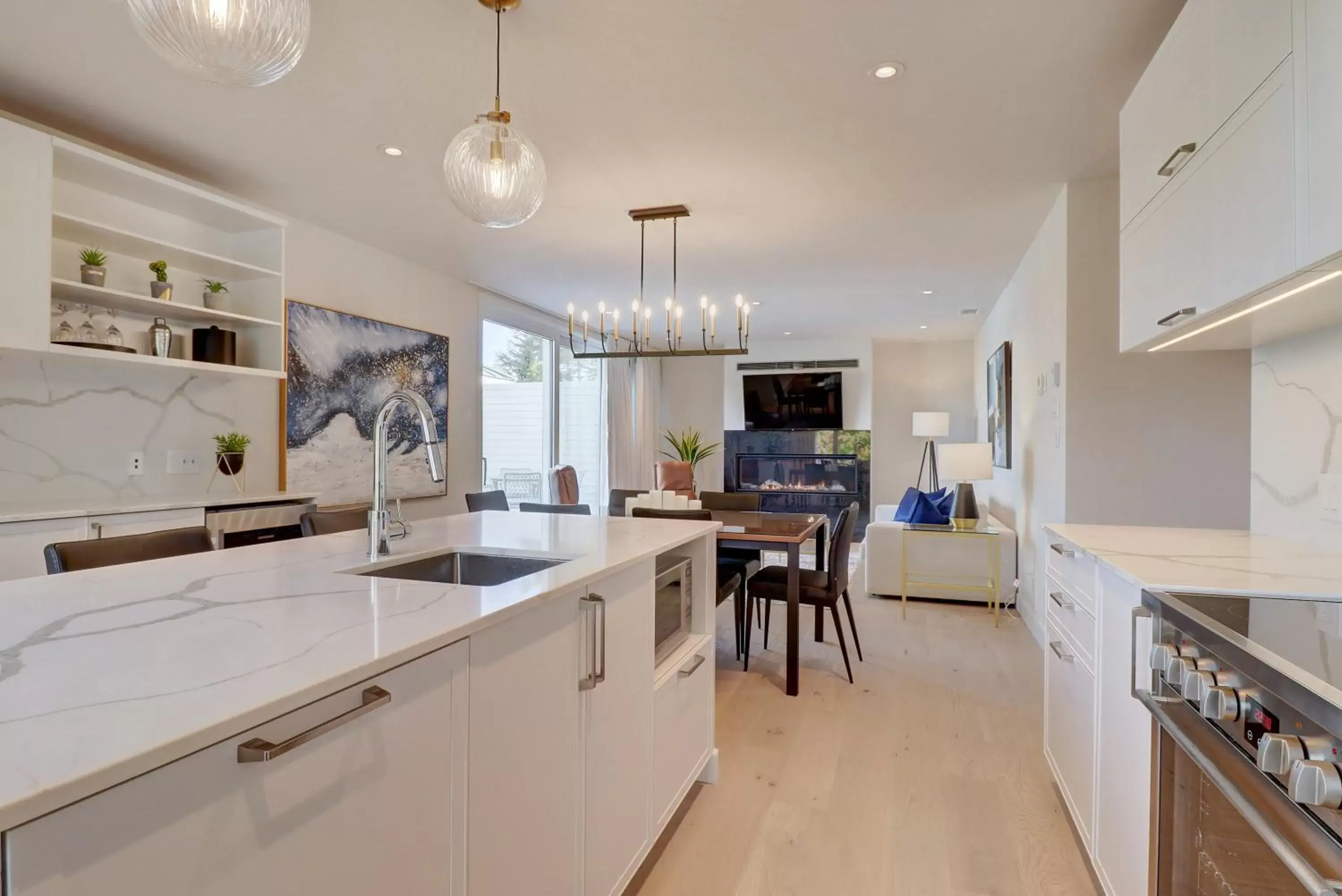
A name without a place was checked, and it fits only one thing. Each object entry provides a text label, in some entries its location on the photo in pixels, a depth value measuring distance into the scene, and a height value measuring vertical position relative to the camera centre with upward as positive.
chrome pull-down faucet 1.58 -0.04
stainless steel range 0.77 -0.41
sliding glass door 5.79 +0.28
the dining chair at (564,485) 5.54 -0.34
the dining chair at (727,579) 3.15 -0.68
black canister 3.09 +0.45
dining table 3.06 -0.44
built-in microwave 1.89 -0.48
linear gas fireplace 8.23 -0.36
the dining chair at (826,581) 3.23 -0.68
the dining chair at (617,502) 4.05 -0.35
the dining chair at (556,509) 3.50 -0.35
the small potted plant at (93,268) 2.65 +0.69
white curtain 7.77 +0.30
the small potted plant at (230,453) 3.34 -0.05
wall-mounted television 8.20 +0.55
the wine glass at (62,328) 2.70 +0.47
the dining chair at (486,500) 3.84 -0.33
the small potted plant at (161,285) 2.87 +0.68
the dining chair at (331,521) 2.31 -0.28
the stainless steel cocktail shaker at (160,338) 2.90 +0.46
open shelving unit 2.32 +0.83
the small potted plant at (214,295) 3.11 +0.69
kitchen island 0.59 -0.33
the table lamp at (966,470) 4.66 -0.18
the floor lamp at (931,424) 7.02 +0.23
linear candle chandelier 3.57 +0.75
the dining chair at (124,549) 1.58 -0.27
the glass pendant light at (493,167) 1.87 +0.78
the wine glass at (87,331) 2.79 +0.47
